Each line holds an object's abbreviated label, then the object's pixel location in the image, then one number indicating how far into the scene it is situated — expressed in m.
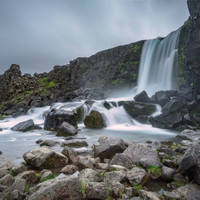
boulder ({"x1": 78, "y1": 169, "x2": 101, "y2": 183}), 3.69
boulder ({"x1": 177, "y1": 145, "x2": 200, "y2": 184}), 3.74
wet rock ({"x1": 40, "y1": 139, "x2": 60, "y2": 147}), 8.05
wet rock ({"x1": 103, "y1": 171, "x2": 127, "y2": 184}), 3.70
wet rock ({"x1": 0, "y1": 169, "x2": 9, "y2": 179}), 3.84
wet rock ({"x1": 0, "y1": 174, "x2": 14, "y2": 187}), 3.42
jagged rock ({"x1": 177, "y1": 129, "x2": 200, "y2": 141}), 9.06
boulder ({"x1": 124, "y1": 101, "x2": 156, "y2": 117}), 17.56
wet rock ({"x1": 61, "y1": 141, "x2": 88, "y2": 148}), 7.84
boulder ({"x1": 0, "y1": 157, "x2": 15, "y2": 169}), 4.32
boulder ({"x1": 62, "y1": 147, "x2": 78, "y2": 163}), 5.41
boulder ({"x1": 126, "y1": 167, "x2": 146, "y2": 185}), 3.68
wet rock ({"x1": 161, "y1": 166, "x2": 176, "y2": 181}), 4.07
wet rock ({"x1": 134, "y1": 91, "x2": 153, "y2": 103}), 19.30
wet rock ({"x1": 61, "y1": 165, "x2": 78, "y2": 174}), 4.57
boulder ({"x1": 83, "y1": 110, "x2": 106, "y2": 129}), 15.00
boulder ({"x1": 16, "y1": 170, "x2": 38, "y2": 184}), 3.76
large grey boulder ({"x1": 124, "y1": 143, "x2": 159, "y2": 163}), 5.03
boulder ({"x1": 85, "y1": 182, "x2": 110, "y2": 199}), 3.11
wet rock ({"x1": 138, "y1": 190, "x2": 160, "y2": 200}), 3.10
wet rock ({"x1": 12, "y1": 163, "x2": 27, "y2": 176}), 4.21
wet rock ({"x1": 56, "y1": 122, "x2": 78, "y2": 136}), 10.63
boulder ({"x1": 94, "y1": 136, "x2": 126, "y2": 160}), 5.69
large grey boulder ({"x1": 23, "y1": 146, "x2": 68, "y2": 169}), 4.80
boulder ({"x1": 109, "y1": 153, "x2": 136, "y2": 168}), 4.69
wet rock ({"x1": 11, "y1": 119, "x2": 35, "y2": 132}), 13.77
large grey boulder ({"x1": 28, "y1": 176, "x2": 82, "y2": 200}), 2.76
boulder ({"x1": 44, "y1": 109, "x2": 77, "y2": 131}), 12.96
